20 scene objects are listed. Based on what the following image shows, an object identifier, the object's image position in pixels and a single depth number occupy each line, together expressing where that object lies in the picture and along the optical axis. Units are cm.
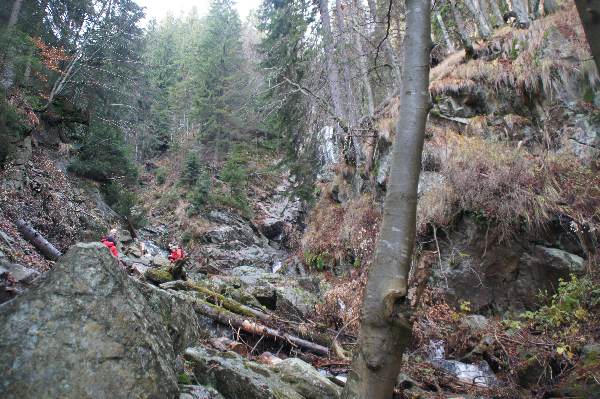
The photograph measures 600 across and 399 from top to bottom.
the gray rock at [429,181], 897
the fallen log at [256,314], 648
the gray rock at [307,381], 364
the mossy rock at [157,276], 842
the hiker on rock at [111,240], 949
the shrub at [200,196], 2280
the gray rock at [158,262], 1245
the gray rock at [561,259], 672
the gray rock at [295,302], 763
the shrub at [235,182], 2420
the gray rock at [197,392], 262
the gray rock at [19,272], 399
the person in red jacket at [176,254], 1269
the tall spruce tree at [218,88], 2985
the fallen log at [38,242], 877
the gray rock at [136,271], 857
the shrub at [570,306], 558
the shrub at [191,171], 2573
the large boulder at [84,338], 199
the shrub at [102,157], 1744
